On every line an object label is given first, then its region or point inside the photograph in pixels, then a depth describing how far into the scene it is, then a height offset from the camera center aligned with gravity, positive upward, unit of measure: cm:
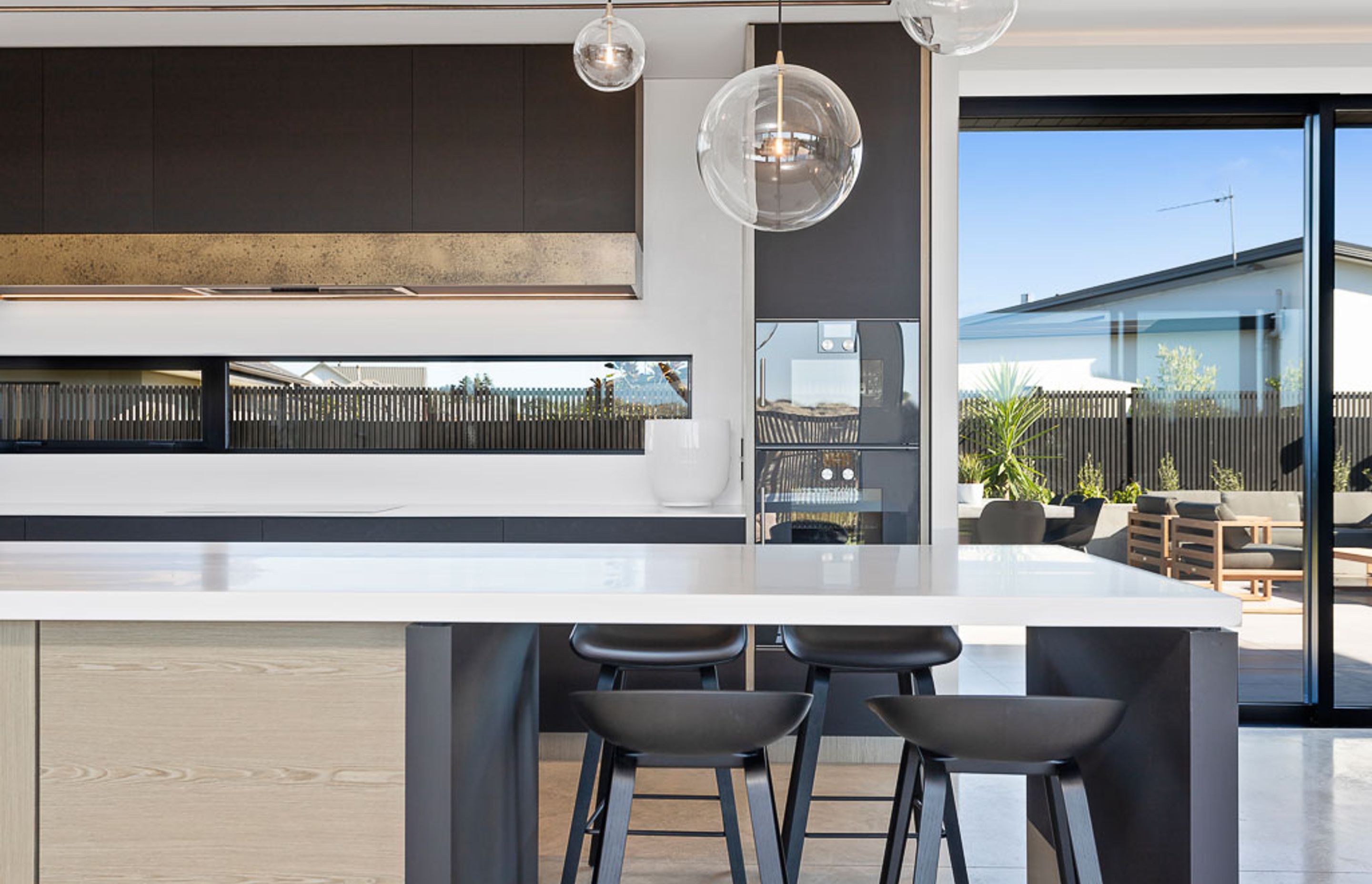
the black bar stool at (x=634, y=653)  225 -46
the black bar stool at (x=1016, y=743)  150 -43
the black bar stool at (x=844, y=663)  220 -46
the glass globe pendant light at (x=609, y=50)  233 +91
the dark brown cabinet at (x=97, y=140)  373 +110
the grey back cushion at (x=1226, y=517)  405 -26
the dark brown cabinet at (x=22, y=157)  374 +105
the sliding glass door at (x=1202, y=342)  398 +43
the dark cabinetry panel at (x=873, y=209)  345 +80
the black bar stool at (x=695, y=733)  156 -43
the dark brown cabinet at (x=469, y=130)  372 +115
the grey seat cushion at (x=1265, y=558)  401 -41
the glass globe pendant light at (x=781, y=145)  172 +52
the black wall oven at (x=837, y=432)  345 +6
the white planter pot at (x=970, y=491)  408 -16
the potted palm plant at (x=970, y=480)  408 -11
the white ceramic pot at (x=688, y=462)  362 -4
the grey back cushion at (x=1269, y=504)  401 -20
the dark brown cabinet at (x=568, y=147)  373 +109
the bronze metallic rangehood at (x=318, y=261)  347 +63
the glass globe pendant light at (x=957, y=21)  170 +71
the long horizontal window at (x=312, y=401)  404 +18
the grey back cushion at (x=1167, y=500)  406 -19
